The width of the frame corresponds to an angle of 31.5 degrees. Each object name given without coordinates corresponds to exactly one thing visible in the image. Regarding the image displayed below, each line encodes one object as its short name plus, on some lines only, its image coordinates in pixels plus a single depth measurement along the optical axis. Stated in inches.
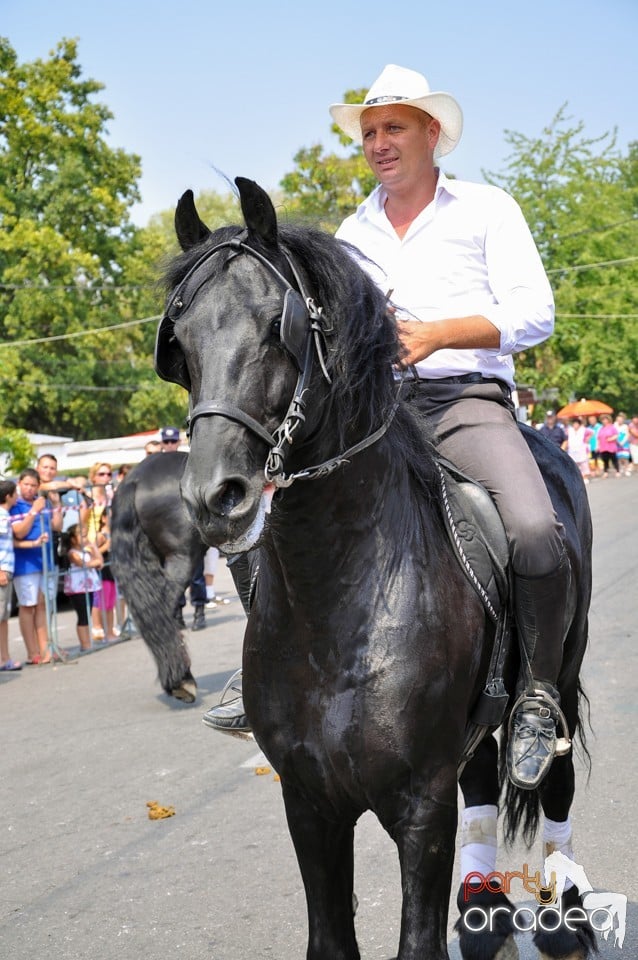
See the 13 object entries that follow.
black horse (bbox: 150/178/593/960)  107.5
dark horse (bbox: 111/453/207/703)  401.1
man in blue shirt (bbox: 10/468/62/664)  477.7
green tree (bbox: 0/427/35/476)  755.3
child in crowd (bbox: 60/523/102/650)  509.4
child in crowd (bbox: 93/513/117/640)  544.1
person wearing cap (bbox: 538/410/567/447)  1140.5
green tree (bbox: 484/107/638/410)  1777.8
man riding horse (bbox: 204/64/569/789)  138.7
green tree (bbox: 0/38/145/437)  1469.0
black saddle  132.2
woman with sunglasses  542.3
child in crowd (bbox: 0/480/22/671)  450.0
